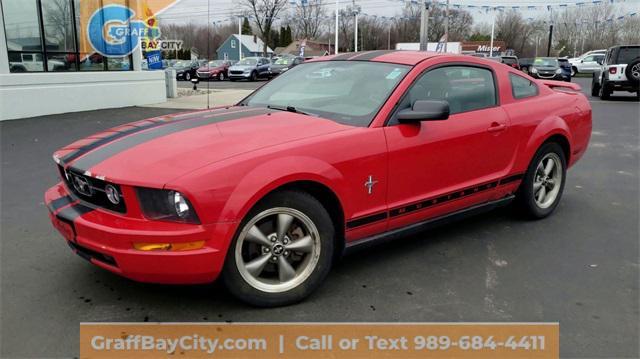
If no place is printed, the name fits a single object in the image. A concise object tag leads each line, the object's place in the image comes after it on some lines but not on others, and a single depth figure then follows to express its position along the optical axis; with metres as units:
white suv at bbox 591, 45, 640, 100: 17.27
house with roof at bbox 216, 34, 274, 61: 78.94
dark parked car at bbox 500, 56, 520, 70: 29.67
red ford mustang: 2.82
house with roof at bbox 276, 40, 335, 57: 77.47
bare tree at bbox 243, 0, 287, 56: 60.31
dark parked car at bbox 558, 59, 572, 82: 28.80
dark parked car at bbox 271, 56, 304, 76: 33.59
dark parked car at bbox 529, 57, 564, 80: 28.98
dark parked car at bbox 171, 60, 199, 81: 34.31
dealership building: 12.30
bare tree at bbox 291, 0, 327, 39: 79.44
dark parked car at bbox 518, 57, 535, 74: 36.71
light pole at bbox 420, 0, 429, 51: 27.17
